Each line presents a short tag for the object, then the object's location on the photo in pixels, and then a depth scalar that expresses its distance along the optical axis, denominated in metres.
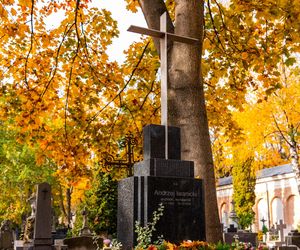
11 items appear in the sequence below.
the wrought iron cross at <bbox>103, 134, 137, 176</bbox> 12.96
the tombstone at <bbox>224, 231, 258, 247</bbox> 20.64
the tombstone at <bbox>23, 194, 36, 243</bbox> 16.39
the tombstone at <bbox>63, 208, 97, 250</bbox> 14.49
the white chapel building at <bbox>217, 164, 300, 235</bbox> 32.97
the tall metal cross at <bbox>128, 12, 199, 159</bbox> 6.83
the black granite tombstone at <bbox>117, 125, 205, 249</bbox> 5.88
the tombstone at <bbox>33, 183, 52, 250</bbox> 13.20
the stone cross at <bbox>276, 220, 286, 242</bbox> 25.30
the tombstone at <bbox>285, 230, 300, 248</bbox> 16.41
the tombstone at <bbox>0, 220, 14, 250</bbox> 15.95
